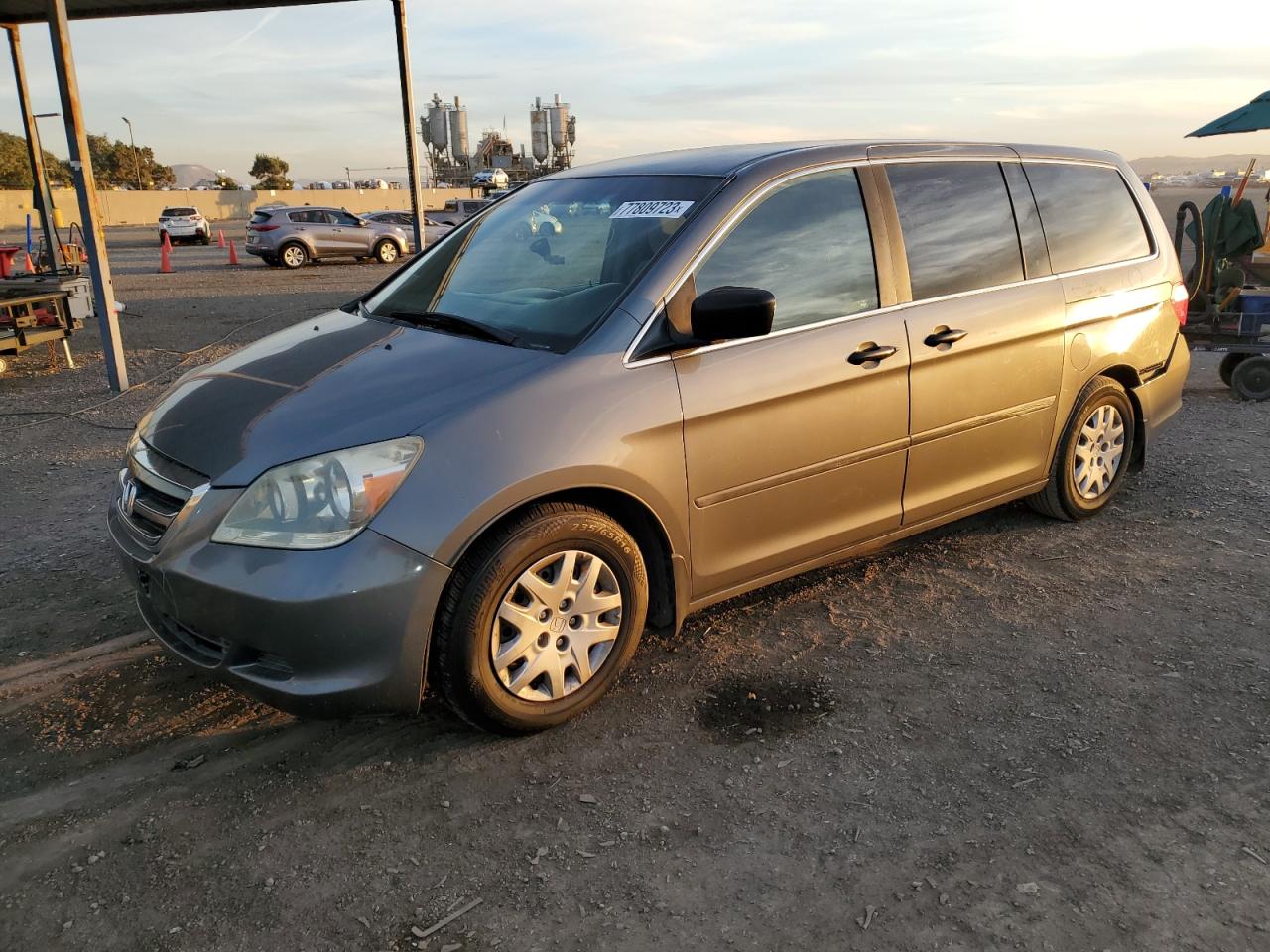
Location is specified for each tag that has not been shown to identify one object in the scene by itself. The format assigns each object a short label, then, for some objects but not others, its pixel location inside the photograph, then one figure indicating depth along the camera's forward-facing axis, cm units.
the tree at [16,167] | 6588
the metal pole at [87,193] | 814
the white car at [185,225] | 3588
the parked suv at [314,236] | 2423
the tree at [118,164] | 7900
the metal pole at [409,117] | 1218
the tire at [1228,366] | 812
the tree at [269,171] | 8994
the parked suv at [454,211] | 2914
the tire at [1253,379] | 777
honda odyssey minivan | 278
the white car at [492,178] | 5381
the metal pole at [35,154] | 1248
